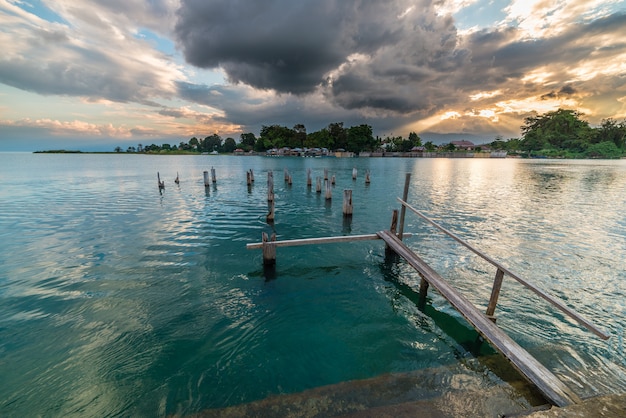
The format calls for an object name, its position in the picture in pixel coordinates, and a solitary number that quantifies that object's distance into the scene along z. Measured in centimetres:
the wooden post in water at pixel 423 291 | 841
